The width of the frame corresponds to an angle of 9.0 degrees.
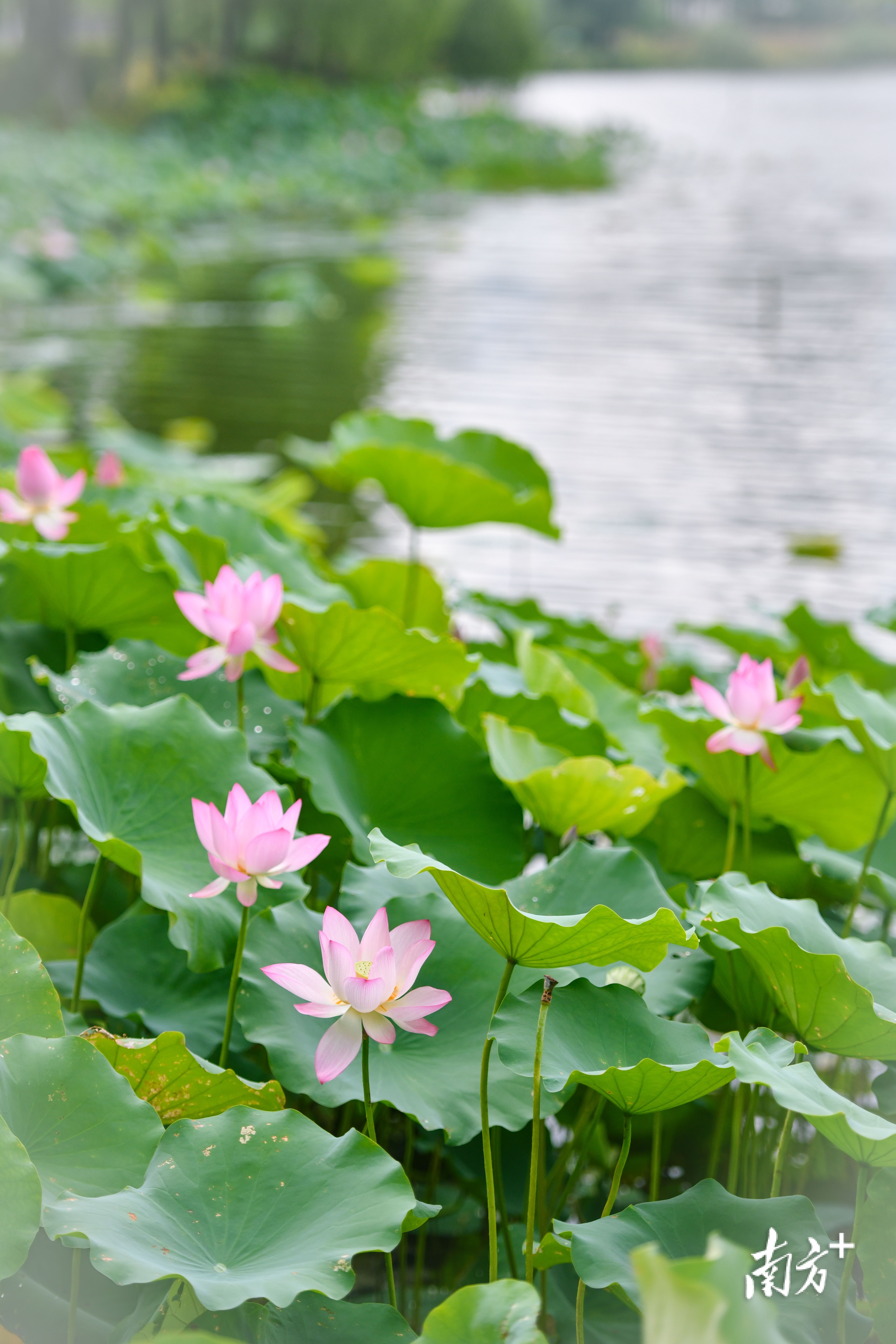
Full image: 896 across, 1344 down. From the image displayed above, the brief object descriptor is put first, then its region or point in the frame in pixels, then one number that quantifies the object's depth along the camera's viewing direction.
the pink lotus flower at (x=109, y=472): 9.77
